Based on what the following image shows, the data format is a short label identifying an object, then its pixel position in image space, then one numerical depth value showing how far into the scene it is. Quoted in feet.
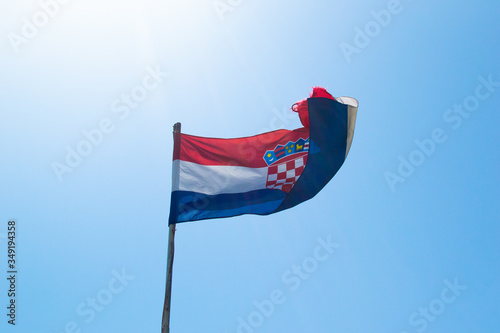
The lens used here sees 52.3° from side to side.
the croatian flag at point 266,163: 35.60
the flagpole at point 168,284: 28.78
